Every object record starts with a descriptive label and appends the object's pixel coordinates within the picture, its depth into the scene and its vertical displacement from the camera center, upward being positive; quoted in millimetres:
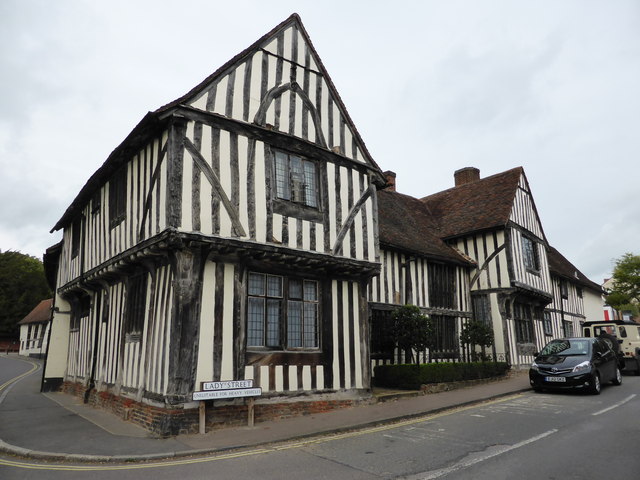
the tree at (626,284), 41625 +4682
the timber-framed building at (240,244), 8555 +2035
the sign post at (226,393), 7863 -961
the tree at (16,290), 54094 +6334
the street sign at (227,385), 7930 -817
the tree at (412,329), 12945 +222
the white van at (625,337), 17811 -103
